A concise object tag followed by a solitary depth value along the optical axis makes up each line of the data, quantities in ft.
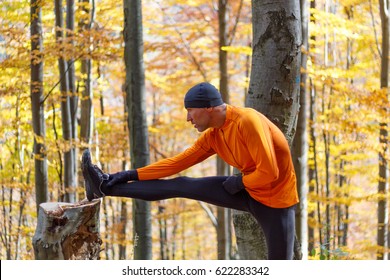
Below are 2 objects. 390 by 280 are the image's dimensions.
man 22.12
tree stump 23.22
